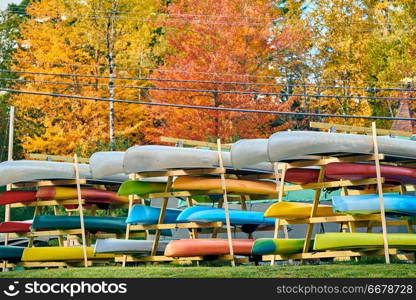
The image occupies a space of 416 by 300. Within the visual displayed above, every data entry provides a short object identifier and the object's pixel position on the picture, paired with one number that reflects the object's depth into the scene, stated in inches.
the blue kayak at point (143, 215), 753.6
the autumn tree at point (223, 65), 1546.5
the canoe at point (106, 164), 791.1
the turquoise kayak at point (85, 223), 809.5
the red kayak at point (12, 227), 833.5
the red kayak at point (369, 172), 670.3
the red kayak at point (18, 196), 816.3
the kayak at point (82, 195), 803.4
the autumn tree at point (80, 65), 1676.9
